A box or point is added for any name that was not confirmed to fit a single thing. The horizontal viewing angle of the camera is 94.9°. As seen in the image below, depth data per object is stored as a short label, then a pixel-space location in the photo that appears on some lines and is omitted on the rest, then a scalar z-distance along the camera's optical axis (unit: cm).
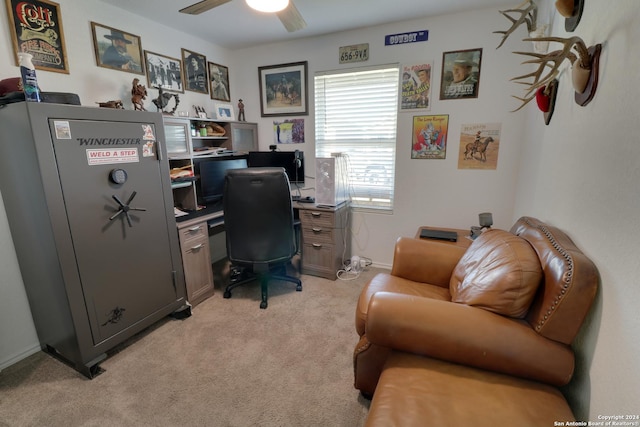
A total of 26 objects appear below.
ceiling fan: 177
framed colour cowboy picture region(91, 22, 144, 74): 221
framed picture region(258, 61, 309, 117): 319
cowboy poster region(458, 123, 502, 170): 259
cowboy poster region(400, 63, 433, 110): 269
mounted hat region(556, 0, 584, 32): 132
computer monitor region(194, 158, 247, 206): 282
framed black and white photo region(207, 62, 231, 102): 325
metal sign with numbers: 285
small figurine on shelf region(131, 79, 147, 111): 233
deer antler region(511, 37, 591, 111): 114
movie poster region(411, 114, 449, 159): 273
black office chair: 226
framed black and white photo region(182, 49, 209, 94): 295
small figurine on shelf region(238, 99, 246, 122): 343
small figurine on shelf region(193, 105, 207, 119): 300
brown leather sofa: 95
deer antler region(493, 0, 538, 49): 163
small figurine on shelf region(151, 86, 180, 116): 252
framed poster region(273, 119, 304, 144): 332
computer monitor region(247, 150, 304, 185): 322
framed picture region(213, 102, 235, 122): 318
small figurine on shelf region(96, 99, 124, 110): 207
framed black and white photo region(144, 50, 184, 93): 260
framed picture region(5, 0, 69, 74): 179
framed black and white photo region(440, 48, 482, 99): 253
